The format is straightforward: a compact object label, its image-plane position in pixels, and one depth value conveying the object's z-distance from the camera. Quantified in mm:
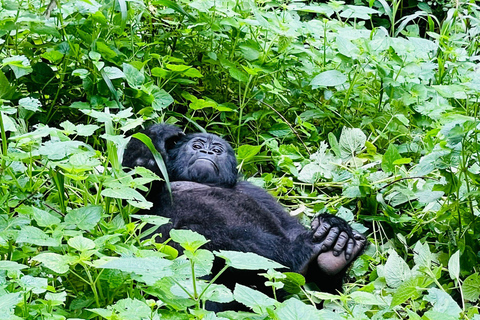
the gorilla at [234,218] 6090
